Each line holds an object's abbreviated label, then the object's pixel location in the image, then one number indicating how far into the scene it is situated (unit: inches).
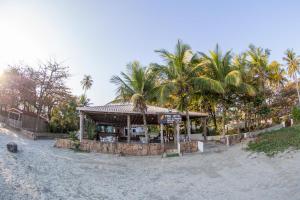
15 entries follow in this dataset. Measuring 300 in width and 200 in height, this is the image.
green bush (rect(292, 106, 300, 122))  610.0
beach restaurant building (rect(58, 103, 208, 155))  418.1
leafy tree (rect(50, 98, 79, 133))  779.6
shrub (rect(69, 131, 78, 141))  455.0
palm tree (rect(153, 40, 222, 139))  474.1
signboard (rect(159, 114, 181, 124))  420.0
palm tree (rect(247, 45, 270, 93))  648.3
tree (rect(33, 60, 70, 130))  754.9
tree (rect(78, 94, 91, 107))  1039.5
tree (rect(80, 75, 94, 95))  1465.0
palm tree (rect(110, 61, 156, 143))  454.8
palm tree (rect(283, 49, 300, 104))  943.0
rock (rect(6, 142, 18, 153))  321.3
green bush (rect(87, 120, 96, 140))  505.0
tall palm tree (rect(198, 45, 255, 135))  533.3
